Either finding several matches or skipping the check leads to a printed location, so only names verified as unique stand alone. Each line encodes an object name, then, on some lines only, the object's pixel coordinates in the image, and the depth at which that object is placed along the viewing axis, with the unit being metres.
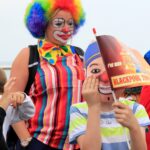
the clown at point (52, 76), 3.74
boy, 3.14
